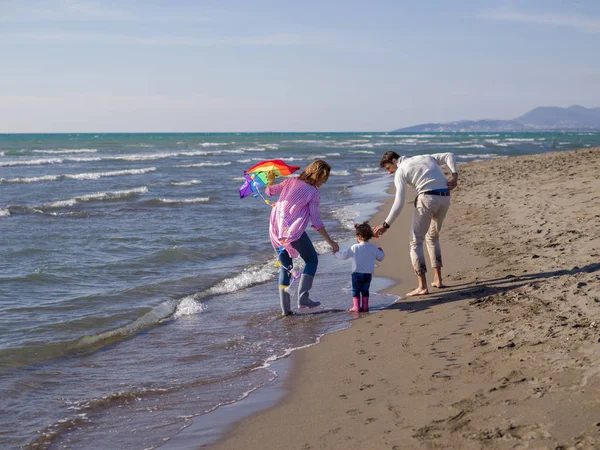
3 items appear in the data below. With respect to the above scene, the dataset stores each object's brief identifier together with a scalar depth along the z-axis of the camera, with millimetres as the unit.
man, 7066
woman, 6957
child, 7027
